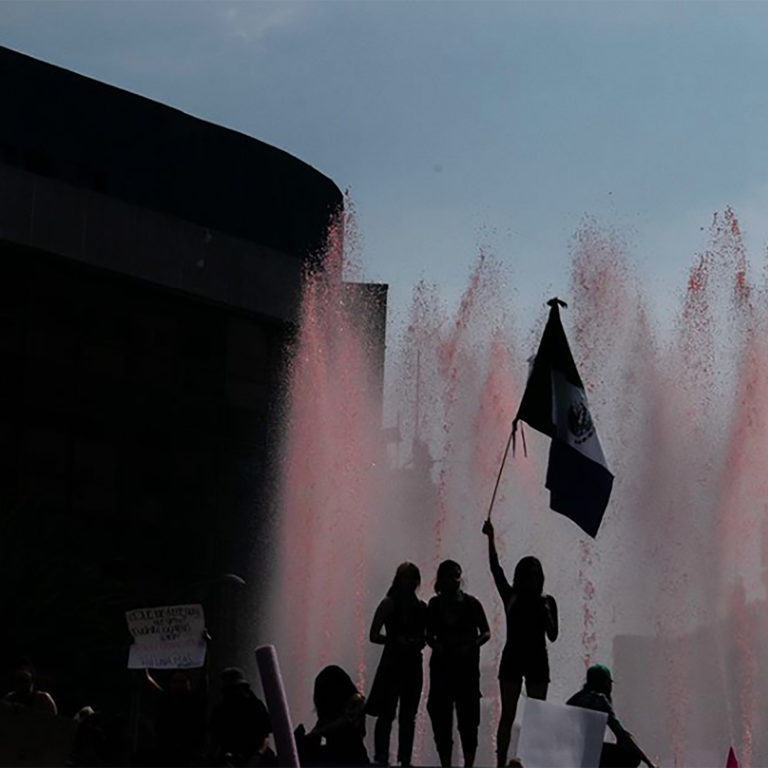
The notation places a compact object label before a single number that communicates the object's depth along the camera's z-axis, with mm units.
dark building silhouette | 46156
